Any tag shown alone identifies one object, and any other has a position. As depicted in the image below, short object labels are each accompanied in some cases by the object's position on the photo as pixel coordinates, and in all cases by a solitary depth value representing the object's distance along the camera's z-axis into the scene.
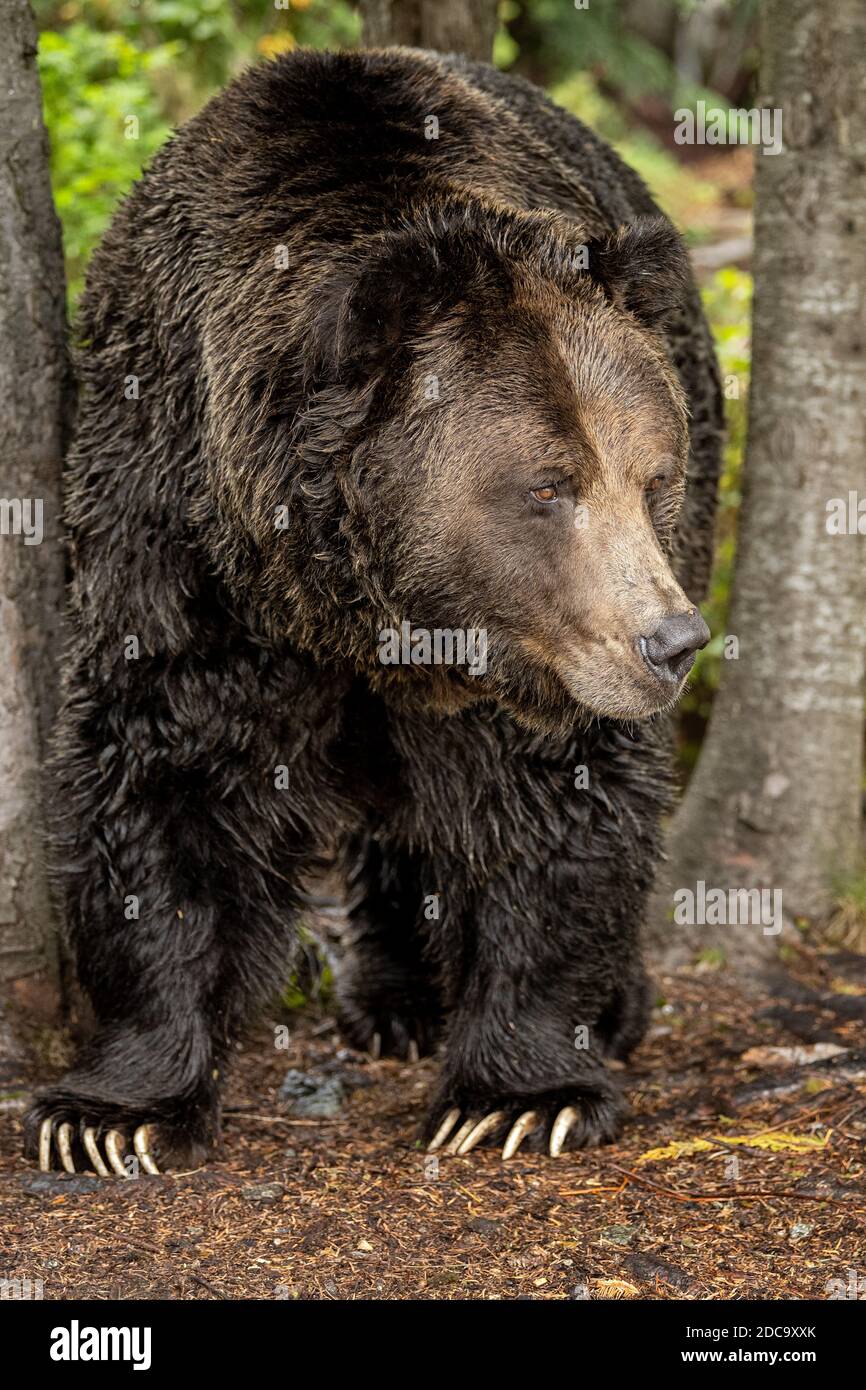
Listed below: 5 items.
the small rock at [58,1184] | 4.00
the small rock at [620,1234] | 3.69
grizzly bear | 3.72
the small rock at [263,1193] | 3.97
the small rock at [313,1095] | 4.80
